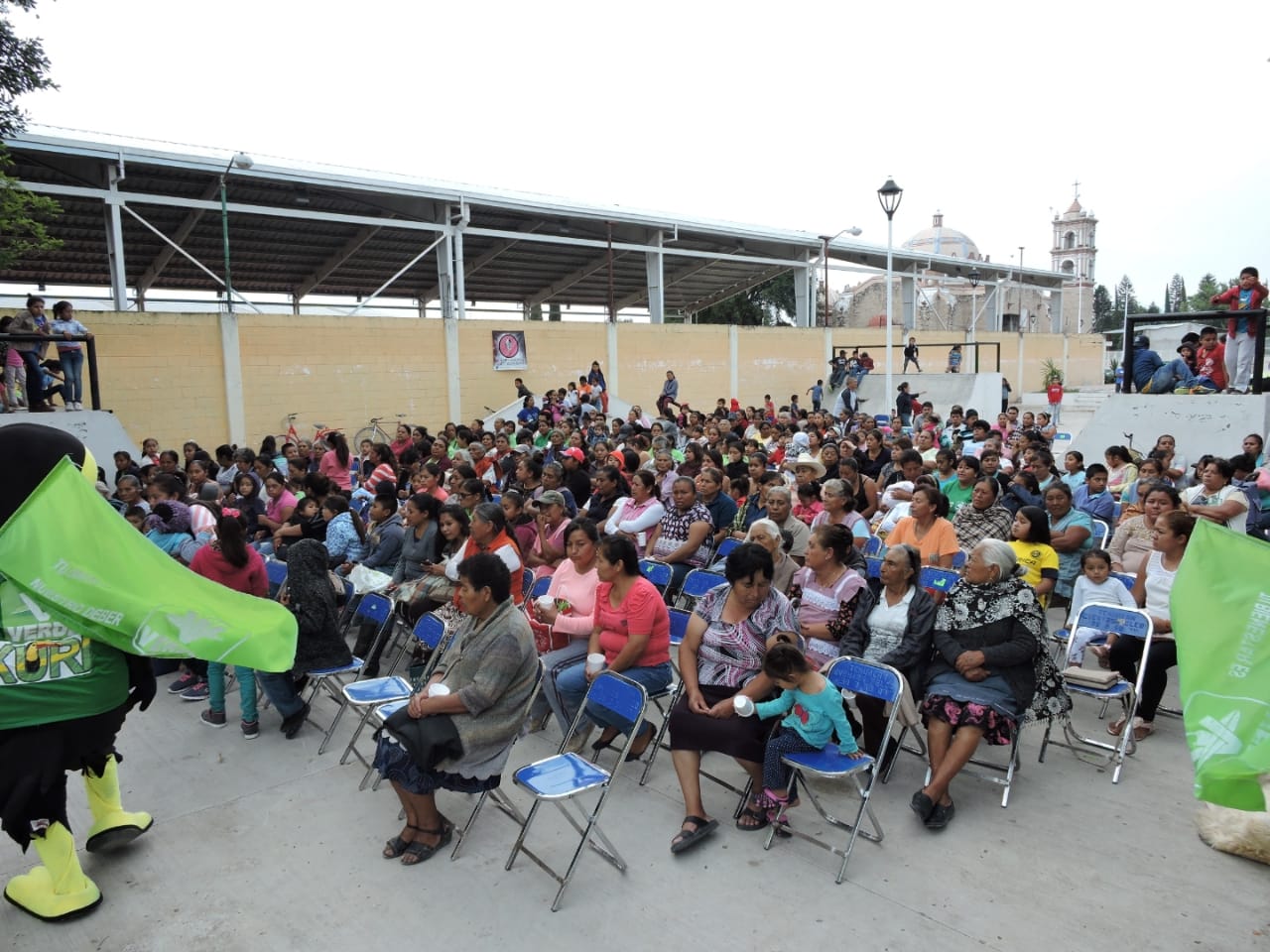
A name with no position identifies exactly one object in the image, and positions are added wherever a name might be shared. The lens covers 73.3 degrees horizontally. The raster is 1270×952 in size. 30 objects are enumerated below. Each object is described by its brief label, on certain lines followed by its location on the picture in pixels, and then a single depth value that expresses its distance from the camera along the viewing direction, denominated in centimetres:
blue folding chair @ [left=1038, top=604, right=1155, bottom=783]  445
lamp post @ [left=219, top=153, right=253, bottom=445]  1584
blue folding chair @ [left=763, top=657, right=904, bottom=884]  369
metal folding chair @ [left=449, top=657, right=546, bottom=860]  393
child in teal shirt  371
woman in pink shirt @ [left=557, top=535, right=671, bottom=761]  457
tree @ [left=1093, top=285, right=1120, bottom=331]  9500
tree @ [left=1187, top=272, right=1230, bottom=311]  8852
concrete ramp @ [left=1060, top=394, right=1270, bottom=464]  981
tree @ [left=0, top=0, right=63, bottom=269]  1081
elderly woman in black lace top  400
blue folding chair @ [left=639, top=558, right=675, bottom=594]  633
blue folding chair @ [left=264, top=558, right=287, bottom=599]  666
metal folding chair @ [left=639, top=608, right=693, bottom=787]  454
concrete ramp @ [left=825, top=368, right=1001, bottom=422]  2131
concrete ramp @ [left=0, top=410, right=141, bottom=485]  1151
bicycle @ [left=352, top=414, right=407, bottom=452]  1730
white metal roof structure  1580
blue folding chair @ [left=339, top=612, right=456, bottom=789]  461
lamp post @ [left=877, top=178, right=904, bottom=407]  1549
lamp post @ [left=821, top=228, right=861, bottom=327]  2582
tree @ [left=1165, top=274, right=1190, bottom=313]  10125
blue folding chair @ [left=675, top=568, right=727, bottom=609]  602
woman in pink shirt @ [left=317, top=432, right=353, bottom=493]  998
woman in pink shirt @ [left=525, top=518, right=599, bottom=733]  495
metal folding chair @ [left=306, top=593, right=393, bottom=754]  519
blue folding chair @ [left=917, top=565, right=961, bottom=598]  555
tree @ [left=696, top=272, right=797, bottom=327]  4731
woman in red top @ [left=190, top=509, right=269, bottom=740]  523
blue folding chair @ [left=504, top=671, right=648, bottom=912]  354
